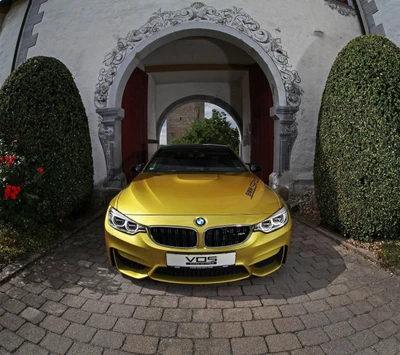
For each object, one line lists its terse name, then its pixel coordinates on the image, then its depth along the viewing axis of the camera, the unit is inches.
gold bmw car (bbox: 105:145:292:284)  82.7
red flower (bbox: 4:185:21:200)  109.7
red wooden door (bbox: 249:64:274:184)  245.9
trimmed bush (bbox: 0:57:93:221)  137.2
